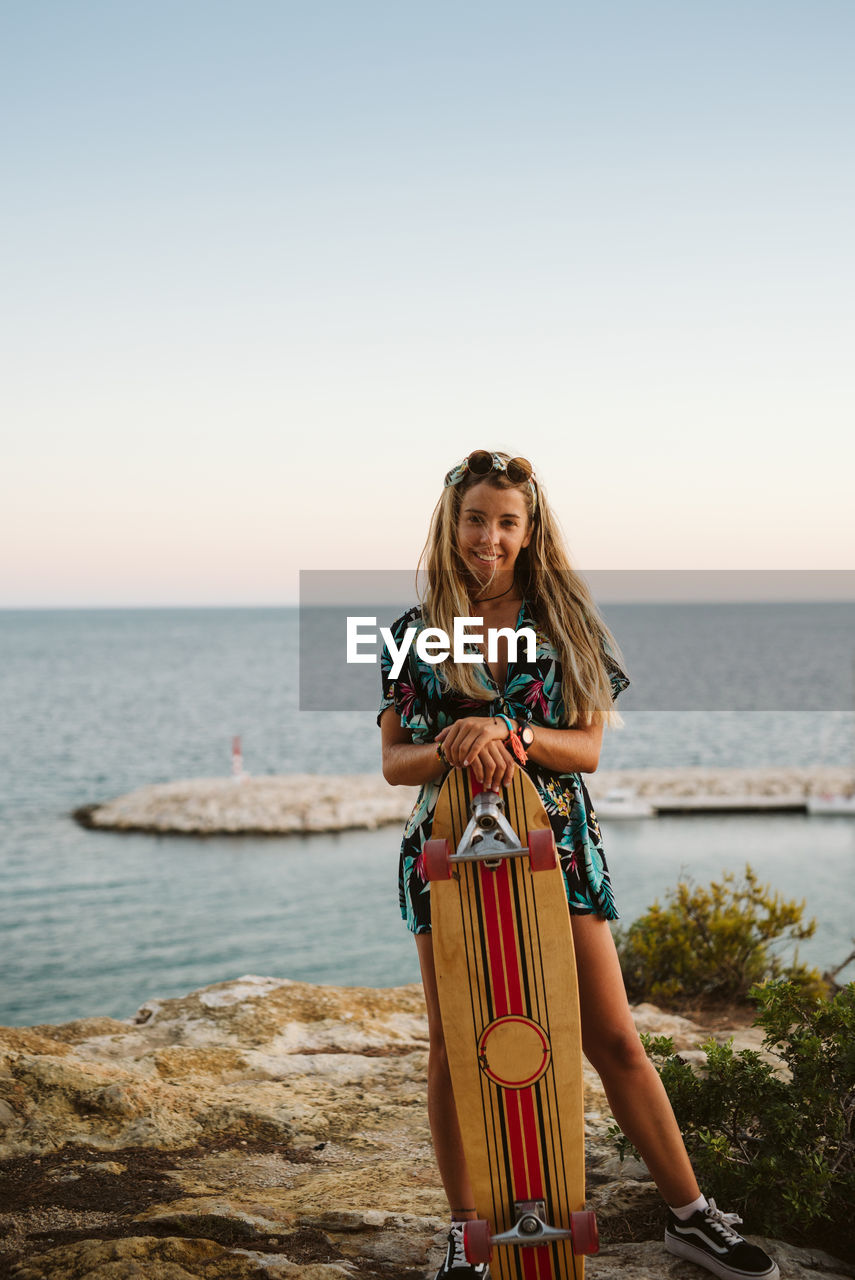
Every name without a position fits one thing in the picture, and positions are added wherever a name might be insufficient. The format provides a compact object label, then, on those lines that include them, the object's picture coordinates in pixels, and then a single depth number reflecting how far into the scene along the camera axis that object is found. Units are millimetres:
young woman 2500
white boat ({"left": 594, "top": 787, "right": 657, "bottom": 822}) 27062
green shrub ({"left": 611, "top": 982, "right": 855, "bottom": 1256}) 2668
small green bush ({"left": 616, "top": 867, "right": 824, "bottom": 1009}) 6312
